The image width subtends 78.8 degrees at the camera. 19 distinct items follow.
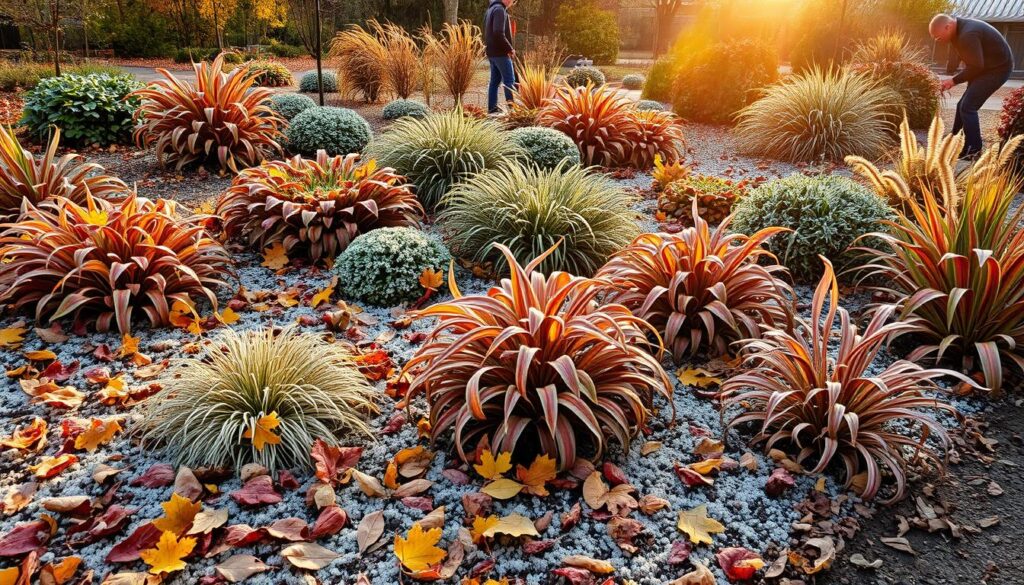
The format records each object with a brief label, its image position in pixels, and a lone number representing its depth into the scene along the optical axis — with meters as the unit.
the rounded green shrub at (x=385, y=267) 3.99
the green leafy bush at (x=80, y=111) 7.09
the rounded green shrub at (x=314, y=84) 13.47
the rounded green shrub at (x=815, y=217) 4.36
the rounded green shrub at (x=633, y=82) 17.20
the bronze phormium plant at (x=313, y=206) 4.55
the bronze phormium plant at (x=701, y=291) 3.34
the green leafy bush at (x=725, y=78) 9.73
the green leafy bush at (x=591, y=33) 23.47
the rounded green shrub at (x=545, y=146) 6.23
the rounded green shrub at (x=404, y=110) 9.18
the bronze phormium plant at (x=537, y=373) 2.45
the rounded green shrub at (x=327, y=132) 7.10
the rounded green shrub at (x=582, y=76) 13.73
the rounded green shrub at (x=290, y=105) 8.77
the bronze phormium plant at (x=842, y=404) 2.54
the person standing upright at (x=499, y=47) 9.25
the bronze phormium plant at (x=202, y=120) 6.28
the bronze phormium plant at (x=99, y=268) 3.53
